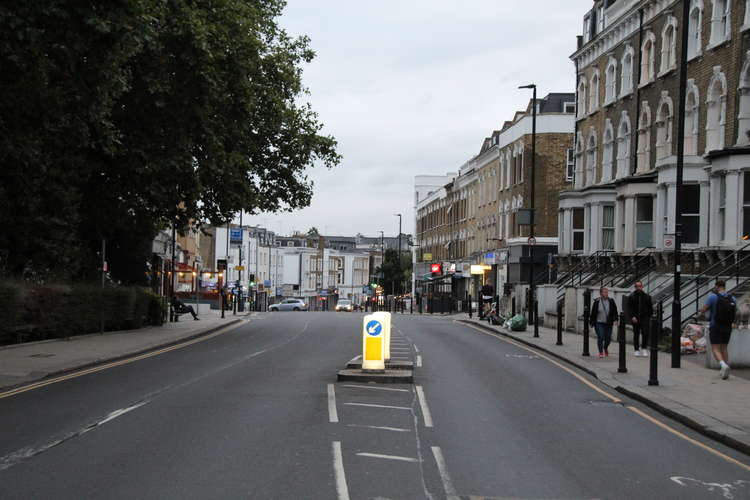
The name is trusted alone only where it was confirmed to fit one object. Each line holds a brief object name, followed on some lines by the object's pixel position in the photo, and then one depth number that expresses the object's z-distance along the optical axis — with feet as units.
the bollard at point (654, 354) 55.21
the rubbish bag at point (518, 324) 115.75
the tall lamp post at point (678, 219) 64.80
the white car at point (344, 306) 346.05
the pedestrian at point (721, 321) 59.88
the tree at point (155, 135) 62.23
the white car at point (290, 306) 308.19
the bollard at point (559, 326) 91.76
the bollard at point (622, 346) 62.57
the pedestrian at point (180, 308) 142.02
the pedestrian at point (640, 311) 77.77
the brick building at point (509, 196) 193.57
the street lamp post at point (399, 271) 383.26
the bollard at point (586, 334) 77.25
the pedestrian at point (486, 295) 157.69
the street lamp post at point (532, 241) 122.06
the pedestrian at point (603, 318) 77.82
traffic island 56.85
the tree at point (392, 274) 383.24
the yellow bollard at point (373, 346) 57.41
